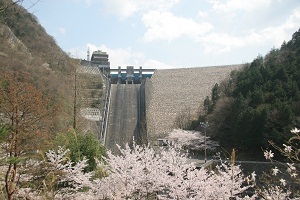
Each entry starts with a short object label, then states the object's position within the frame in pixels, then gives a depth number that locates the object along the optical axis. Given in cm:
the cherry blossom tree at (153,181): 568
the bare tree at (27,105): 1079
